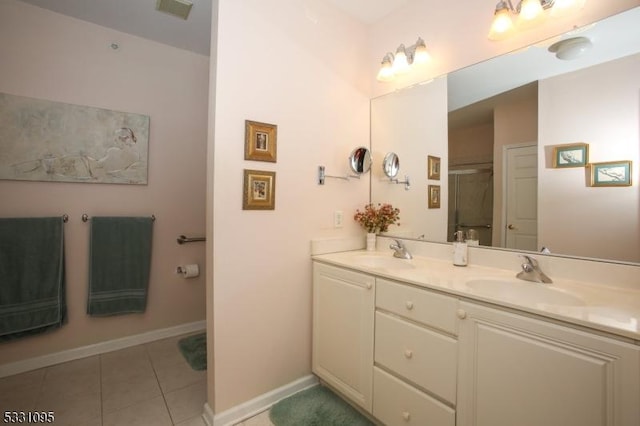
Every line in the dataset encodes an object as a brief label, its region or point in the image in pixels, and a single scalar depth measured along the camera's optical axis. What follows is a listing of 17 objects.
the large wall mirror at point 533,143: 1.19
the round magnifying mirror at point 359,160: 2.02
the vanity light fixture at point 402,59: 1.75
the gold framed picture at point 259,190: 1.57
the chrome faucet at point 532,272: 1.25
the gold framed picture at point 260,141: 1.56
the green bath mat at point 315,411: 1.51
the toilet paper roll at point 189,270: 2.52
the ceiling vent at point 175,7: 1.91
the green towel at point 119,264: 2.17
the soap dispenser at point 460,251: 1.56
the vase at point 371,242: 2.04
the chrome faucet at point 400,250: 1.80
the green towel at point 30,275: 1.88
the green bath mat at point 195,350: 2.09
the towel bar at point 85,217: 2.16
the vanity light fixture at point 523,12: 1.28
